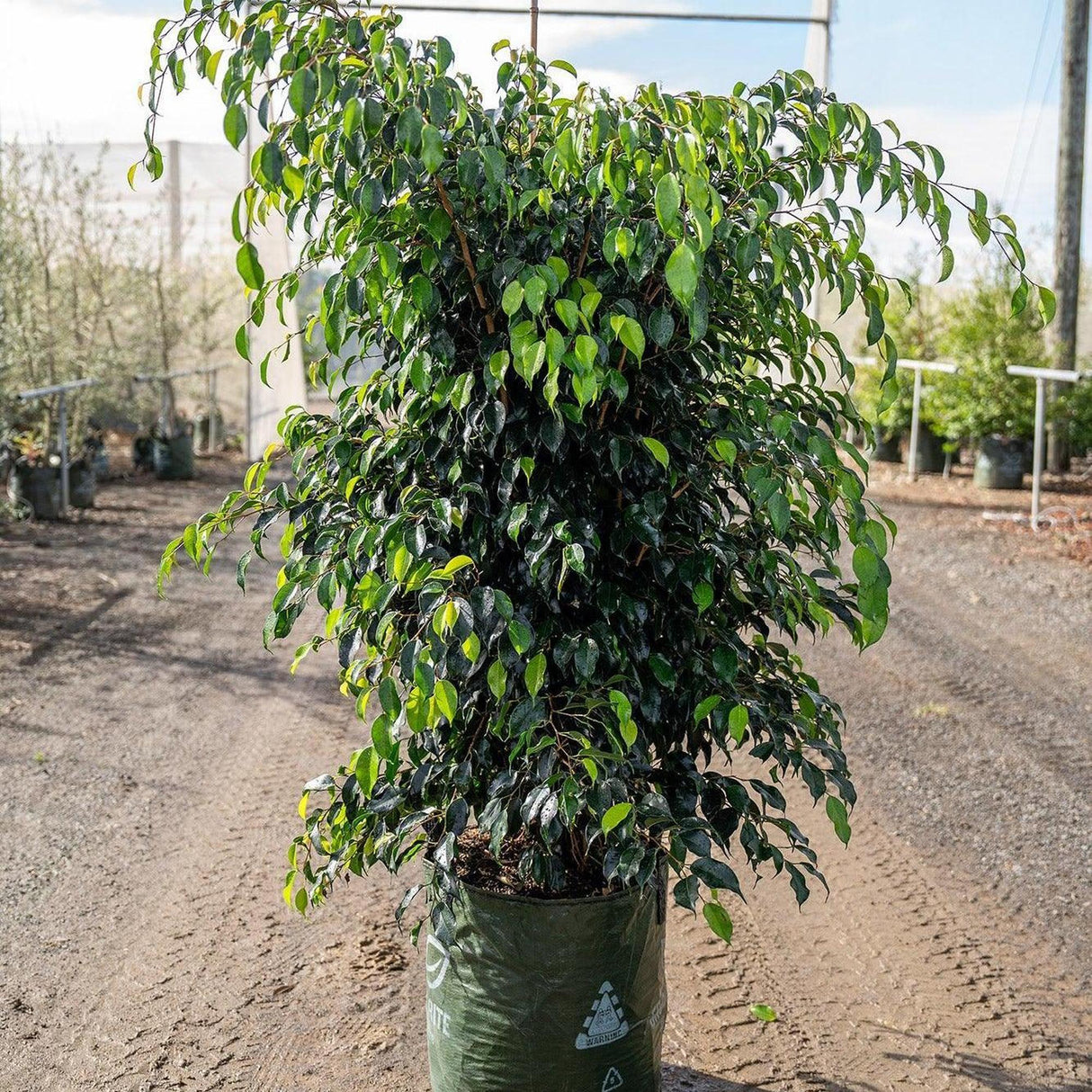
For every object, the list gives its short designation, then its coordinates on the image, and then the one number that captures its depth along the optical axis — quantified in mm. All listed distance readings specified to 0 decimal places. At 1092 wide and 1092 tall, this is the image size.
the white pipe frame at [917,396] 10648
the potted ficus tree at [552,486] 1758
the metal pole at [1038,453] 8859
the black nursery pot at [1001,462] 11203
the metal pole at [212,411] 14094
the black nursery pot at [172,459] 12039
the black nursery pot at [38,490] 9484
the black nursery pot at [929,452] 12312
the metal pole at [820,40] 11812
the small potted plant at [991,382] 10938
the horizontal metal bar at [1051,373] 8469
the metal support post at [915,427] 11539
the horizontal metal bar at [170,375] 11644
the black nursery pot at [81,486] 10164
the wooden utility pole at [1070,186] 10977
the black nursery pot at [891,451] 13352
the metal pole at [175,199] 13727
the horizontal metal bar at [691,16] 11322
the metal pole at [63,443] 9195
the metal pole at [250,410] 13738
